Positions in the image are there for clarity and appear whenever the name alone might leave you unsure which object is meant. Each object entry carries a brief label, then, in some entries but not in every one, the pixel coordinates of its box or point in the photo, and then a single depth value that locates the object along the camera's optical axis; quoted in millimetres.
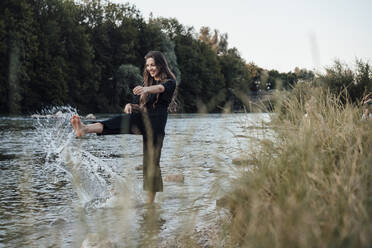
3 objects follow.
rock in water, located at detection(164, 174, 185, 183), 7195
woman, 4883
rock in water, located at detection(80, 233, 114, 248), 3648
